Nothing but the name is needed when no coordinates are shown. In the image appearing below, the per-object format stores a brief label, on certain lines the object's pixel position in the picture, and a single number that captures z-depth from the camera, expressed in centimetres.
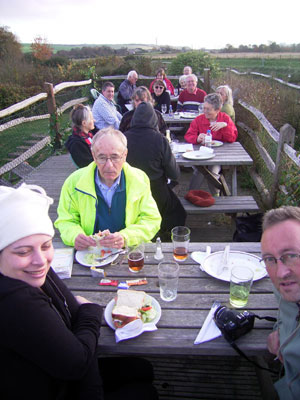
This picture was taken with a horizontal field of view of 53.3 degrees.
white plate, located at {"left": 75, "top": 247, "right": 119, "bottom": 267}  194
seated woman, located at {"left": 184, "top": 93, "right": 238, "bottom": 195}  465
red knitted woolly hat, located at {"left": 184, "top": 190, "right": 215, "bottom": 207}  379
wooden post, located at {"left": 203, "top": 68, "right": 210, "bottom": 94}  1063
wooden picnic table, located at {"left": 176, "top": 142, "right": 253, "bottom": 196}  408
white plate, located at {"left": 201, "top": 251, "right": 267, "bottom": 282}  180
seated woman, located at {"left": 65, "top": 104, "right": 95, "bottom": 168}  437
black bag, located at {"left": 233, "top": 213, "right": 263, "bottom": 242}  324
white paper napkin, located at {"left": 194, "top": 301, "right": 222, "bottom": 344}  143
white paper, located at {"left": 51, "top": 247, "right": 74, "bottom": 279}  186
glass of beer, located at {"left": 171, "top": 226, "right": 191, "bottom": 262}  201
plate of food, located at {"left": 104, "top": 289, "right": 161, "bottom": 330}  150
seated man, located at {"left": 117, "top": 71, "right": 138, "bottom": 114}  869
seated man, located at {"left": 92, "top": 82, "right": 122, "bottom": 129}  640
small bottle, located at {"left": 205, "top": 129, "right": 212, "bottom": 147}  462
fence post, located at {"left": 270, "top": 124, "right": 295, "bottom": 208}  407
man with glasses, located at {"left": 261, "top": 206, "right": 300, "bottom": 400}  129
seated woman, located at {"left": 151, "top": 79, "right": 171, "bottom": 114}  771
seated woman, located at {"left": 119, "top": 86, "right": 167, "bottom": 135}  499
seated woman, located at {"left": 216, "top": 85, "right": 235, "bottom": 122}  566
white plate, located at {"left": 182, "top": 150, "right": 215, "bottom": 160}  414
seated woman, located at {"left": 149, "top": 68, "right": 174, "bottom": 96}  917
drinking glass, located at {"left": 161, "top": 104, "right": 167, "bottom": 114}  736
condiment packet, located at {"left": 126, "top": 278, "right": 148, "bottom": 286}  179
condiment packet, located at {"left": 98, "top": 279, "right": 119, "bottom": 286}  180
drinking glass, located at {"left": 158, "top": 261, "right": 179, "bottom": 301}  167
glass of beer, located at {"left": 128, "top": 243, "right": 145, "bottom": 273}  187
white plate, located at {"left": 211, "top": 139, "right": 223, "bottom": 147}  472
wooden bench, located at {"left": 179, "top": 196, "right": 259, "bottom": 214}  373
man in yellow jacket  228
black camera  141
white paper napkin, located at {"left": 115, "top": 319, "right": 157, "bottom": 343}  144
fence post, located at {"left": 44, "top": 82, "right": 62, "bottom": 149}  688
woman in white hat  117
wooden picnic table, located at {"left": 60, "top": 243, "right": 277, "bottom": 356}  142
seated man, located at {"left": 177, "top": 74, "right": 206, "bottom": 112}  745
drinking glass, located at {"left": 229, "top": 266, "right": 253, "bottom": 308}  158
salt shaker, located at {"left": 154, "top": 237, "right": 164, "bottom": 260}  202
